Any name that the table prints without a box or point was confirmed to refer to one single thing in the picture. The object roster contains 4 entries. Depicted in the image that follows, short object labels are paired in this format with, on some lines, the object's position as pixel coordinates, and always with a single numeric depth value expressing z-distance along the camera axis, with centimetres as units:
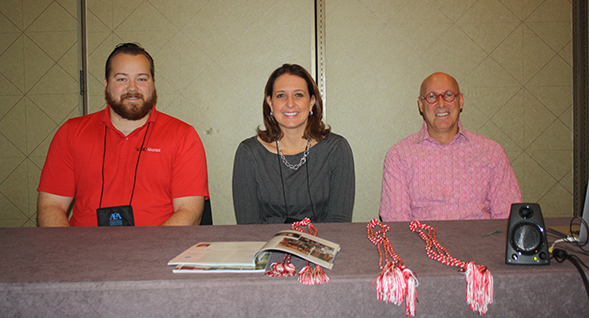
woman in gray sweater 184
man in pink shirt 181
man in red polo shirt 170
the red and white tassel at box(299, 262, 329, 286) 68
